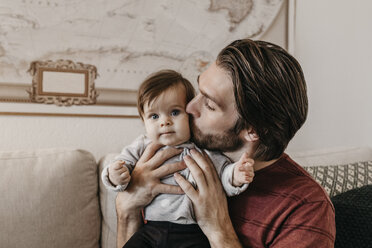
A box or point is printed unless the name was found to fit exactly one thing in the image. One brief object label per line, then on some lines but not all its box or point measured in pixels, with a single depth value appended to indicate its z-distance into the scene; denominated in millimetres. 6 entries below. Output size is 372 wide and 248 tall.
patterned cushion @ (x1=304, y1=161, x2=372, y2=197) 1517
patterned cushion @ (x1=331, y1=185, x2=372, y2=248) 1069
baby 1100
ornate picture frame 1734
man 993
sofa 1405
